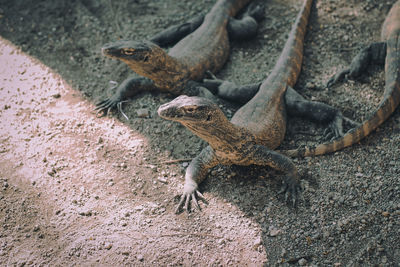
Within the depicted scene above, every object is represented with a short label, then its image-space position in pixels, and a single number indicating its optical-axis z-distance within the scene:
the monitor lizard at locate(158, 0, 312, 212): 3.71
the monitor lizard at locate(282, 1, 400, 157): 4.43
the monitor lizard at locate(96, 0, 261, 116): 5.11
